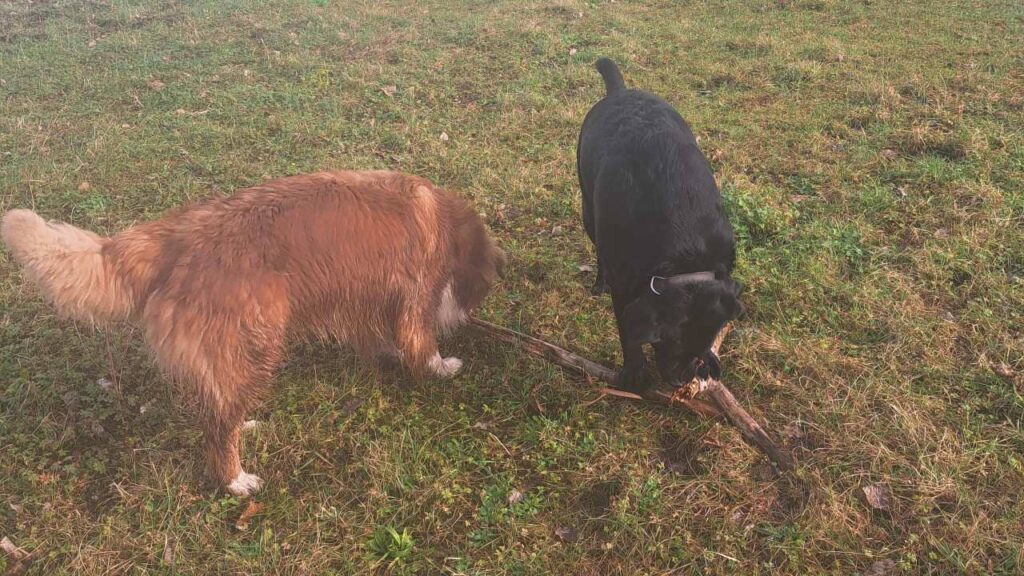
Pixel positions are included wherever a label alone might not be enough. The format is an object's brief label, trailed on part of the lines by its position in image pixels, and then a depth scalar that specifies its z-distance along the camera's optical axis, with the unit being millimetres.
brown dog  2598
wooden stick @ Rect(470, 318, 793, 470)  3104
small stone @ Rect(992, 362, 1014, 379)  3336
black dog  2986
